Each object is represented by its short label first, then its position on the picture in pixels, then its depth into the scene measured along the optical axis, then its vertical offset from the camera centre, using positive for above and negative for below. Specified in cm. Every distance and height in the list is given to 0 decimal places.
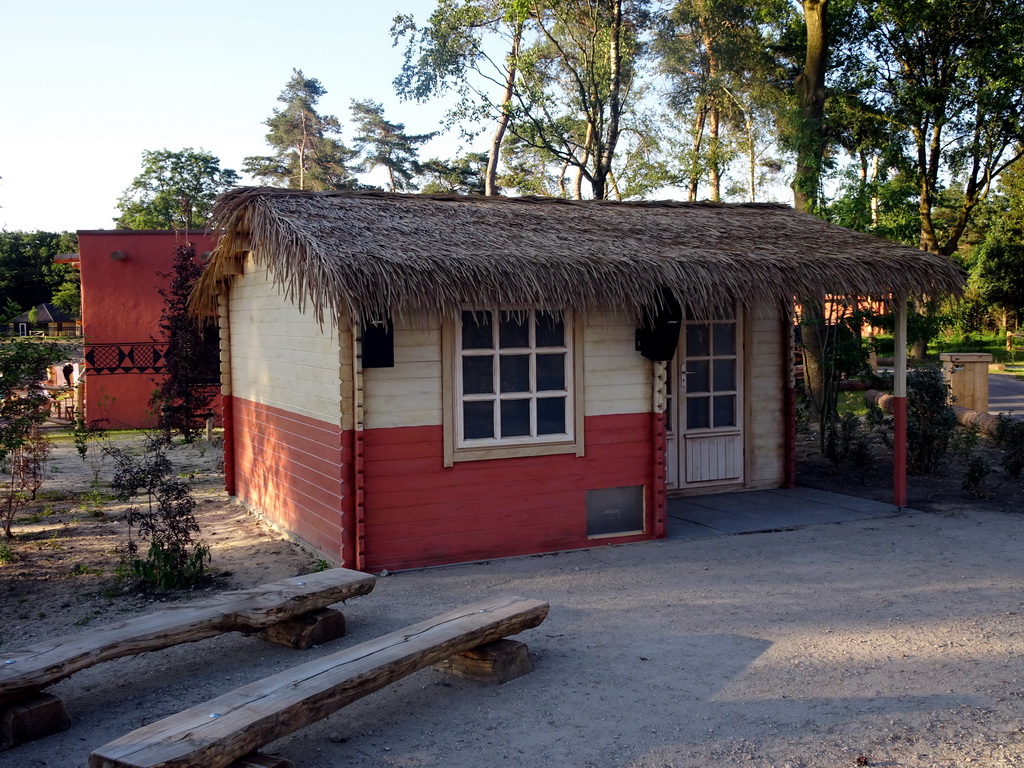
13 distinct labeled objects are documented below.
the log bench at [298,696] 333 -143
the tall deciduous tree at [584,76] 2217 +708
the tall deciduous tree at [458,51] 2219 +755
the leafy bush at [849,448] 1120 -121
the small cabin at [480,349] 682 +5
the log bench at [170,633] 412 -142
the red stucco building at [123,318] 1703 +75
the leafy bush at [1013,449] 1041 -115
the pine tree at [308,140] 3947 +952
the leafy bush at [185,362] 1387 -9
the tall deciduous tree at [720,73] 2403 +775
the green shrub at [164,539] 670 -138
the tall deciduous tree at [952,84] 2250 +684
